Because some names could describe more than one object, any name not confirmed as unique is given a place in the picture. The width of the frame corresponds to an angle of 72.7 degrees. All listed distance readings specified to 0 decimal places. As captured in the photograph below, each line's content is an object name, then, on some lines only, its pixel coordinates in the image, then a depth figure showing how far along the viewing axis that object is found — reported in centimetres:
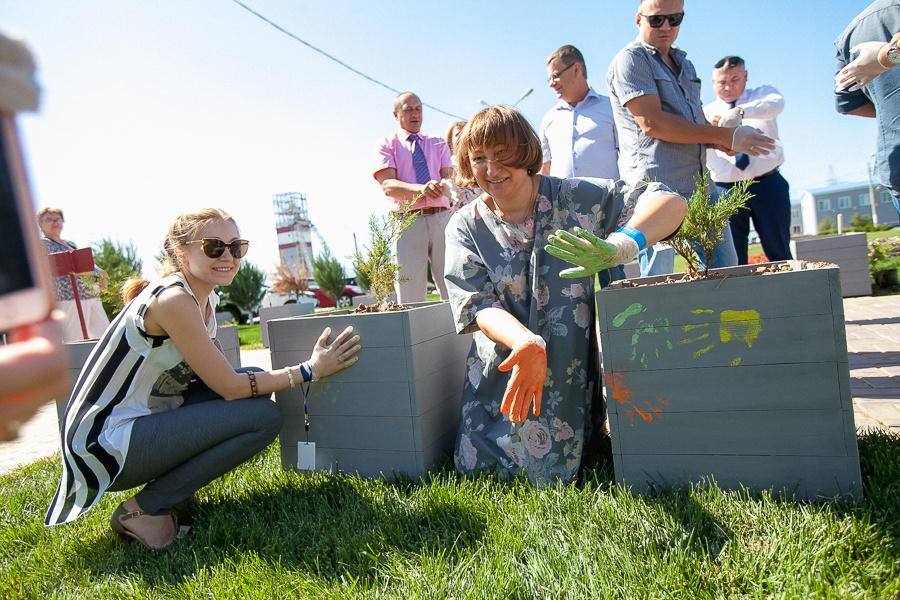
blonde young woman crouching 212
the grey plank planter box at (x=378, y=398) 237
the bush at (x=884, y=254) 776
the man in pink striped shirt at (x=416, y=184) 385
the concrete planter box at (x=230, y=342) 382
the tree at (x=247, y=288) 2227
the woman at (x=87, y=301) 430
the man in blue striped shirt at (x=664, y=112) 273
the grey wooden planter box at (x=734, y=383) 174
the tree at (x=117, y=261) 1292
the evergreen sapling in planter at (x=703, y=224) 216
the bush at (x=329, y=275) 2397
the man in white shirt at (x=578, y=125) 370
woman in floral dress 219
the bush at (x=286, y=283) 2467
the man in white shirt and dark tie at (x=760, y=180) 382
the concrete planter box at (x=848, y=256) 719
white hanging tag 254
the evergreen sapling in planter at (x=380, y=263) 282
